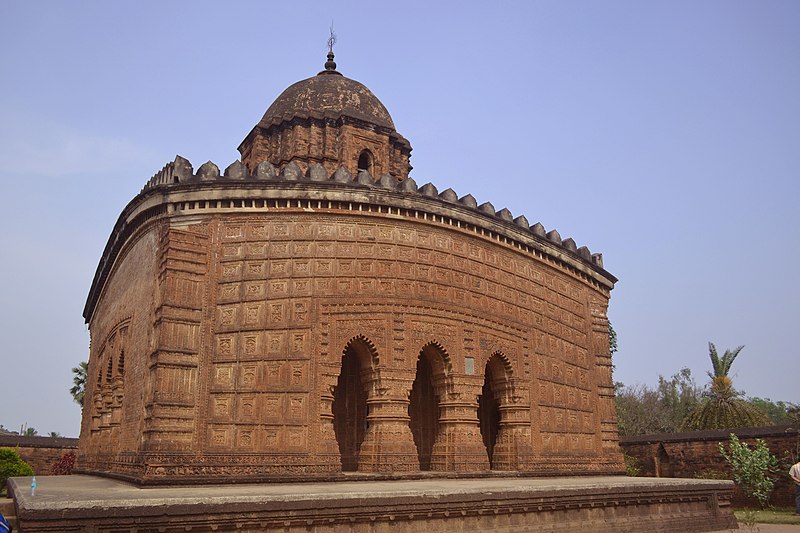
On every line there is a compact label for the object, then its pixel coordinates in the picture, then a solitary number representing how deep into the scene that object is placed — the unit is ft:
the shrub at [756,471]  57.57
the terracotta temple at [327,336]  42.42
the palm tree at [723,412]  89.81
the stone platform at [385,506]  24.82
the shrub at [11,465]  63.72
